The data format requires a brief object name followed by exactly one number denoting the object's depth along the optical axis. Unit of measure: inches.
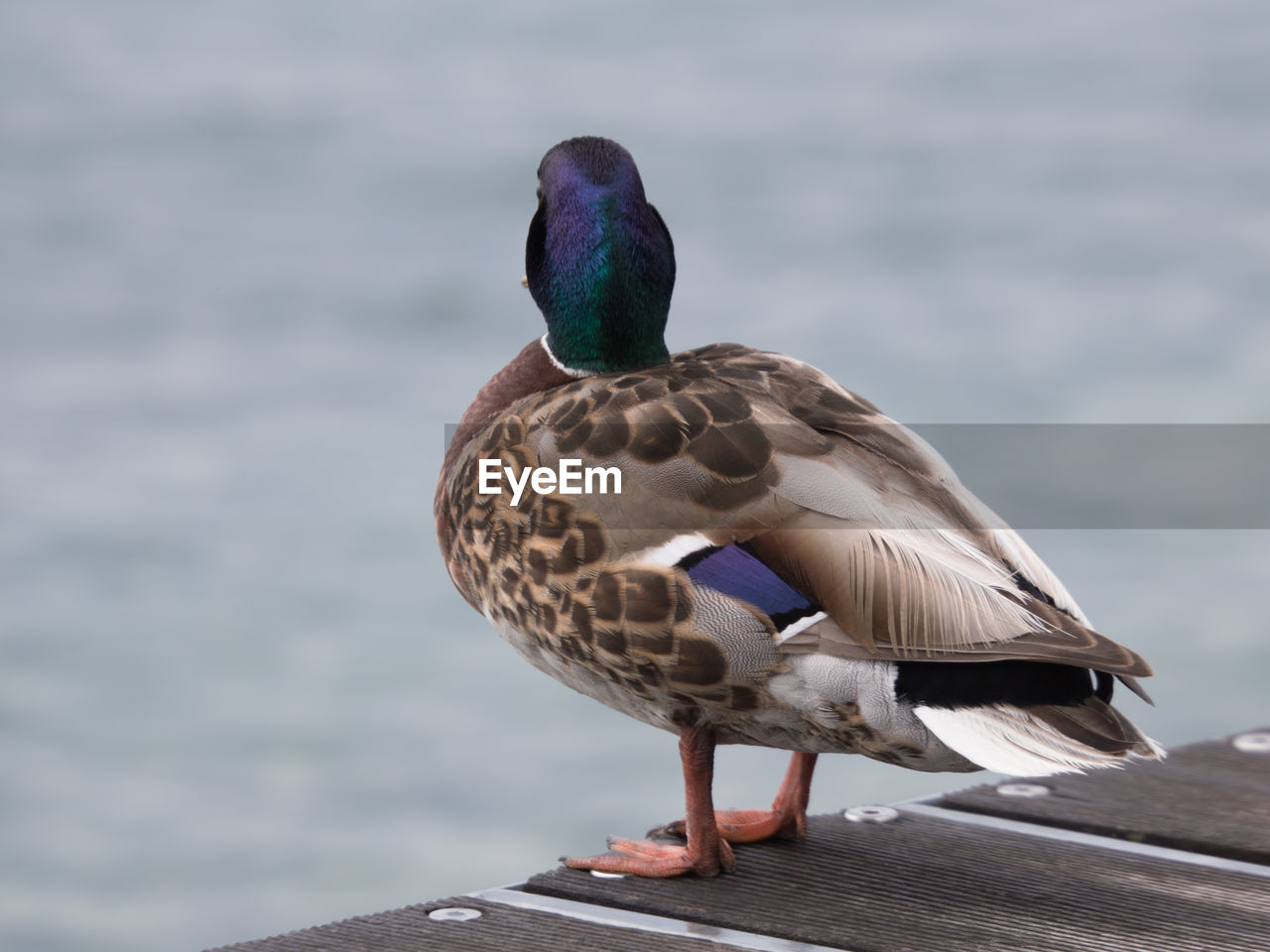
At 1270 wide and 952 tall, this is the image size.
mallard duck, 204.7
